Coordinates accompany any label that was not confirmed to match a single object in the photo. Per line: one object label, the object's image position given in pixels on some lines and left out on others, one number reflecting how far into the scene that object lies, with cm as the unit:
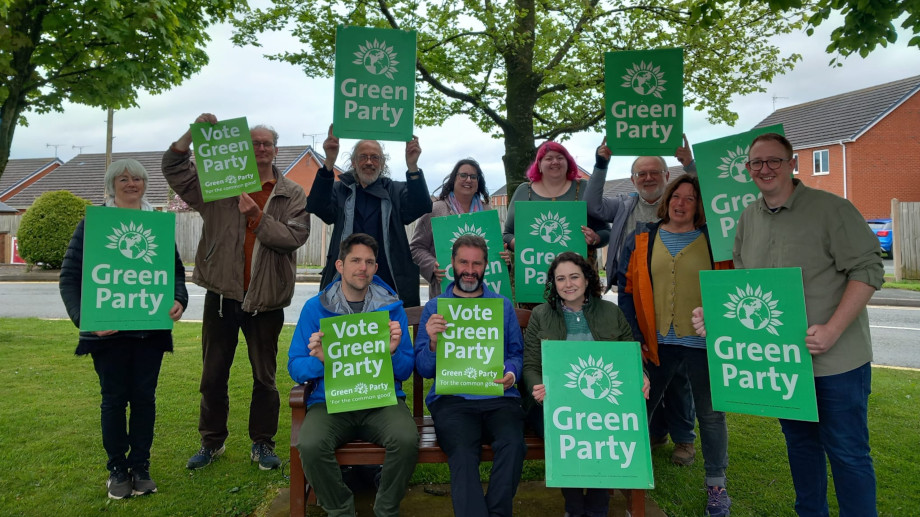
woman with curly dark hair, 360
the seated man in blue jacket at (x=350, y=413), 321
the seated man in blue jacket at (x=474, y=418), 312
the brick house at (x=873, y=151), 3050
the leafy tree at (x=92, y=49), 582
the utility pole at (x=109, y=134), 2241
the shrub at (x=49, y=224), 1872
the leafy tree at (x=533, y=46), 683
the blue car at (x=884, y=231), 2373
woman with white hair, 372
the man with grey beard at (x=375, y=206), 426
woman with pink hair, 441
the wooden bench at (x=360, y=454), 325
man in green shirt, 279
